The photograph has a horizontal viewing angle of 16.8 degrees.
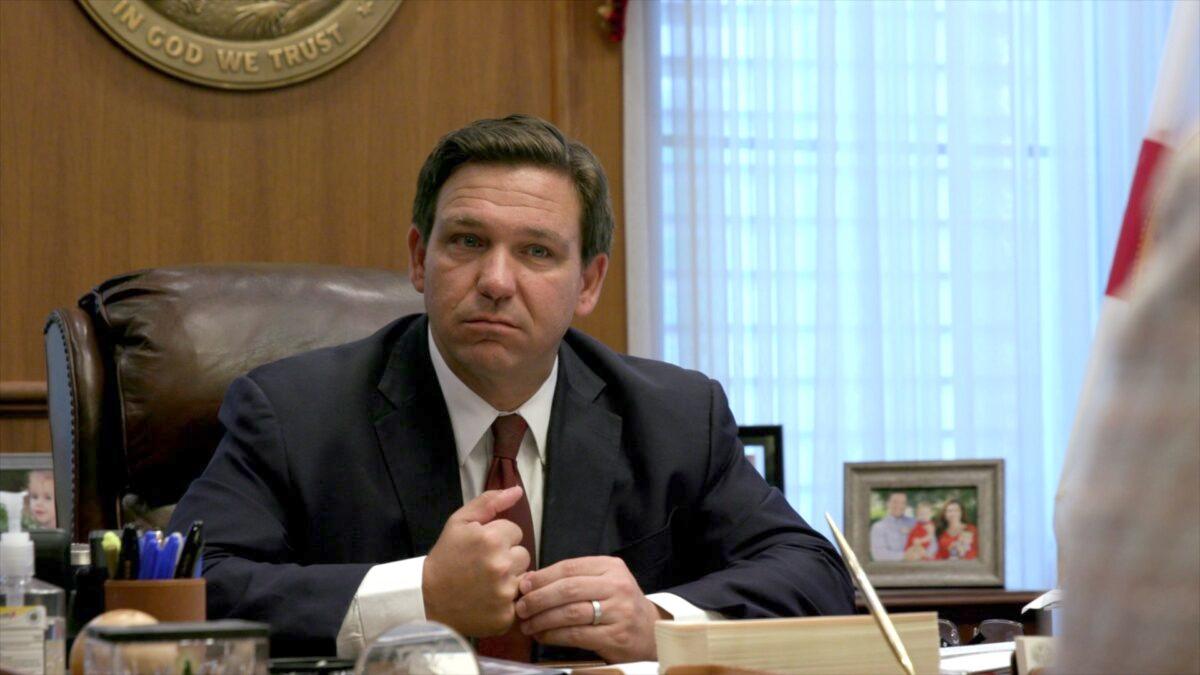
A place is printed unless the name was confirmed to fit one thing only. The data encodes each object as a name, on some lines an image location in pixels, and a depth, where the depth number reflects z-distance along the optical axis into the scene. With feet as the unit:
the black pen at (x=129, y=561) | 8.85
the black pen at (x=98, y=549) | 9.04
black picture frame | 13.48
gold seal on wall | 13.67
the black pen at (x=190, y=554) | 8.89
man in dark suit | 10.43
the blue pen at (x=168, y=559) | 8.87
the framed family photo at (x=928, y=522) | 13.41
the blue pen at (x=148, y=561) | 8.86
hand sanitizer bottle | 8.92
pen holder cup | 8.80
